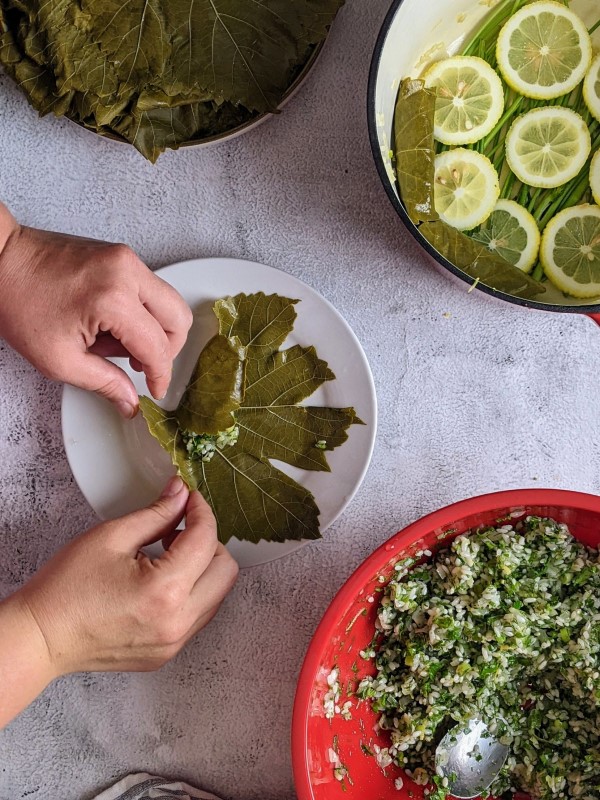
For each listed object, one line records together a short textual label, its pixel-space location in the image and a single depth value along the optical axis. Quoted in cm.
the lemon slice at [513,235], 70
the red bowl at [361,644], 64
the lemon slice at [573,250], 70
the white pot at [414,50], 65
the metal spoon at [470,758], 69
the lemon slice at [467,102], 70
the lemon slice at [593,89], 71
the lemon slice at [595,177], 71
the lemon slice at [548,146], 70
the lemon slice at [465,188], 70
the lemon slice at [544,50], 70
